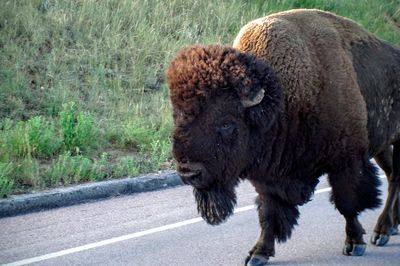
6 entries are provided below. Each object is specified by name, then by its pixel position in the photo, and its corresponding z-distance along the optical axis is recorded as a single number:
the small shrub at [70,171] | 18.91
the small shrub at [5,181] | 17.52
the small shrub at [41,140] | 20.59
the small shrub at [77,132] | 21.42
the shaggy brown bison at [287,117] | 11.14
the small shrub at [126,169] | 19.84
